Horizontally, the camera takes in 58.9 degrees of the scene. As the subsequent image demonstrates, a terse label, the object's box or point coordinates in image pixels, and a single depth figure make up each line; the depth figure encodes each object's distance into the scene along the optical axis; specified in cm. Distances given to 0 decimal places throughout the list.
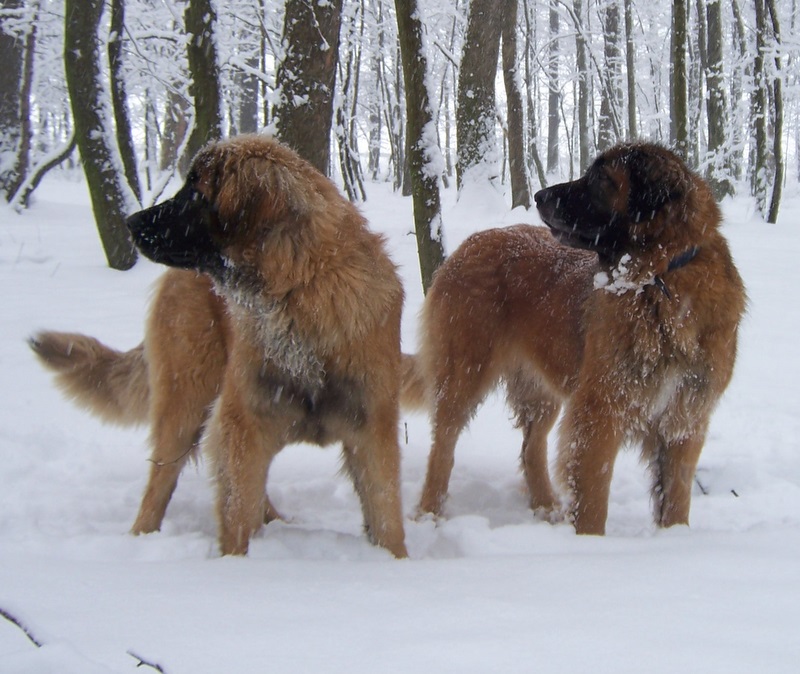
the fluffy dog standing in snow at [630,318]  313
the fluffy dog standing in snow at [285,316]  277
